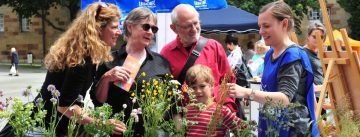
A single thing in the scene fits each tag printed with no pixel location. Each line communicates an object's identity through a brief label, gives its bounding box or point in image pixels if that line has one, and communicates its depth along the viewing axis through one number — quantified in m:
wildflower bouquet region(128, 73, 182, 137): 2.86
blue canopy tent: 12.45
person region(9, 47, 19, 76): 27.20
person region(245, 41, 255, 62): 14.29
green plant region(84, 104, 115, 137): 2.82
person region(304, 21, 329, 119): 5.92
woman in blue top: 3.21
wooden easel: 5.27
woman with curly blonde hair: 3.03
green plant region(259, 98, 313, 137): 2.78
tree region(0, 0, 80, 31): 34.27
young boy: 3.19
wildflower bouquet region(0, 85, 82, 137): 2.75
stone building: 39.12
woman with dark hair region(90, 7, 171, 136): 3.52
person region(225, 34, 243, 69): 9.57
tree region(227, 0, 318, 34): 31.86
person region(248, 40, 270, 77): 9.44
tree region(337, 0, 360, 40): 36.56
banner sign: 6.53
